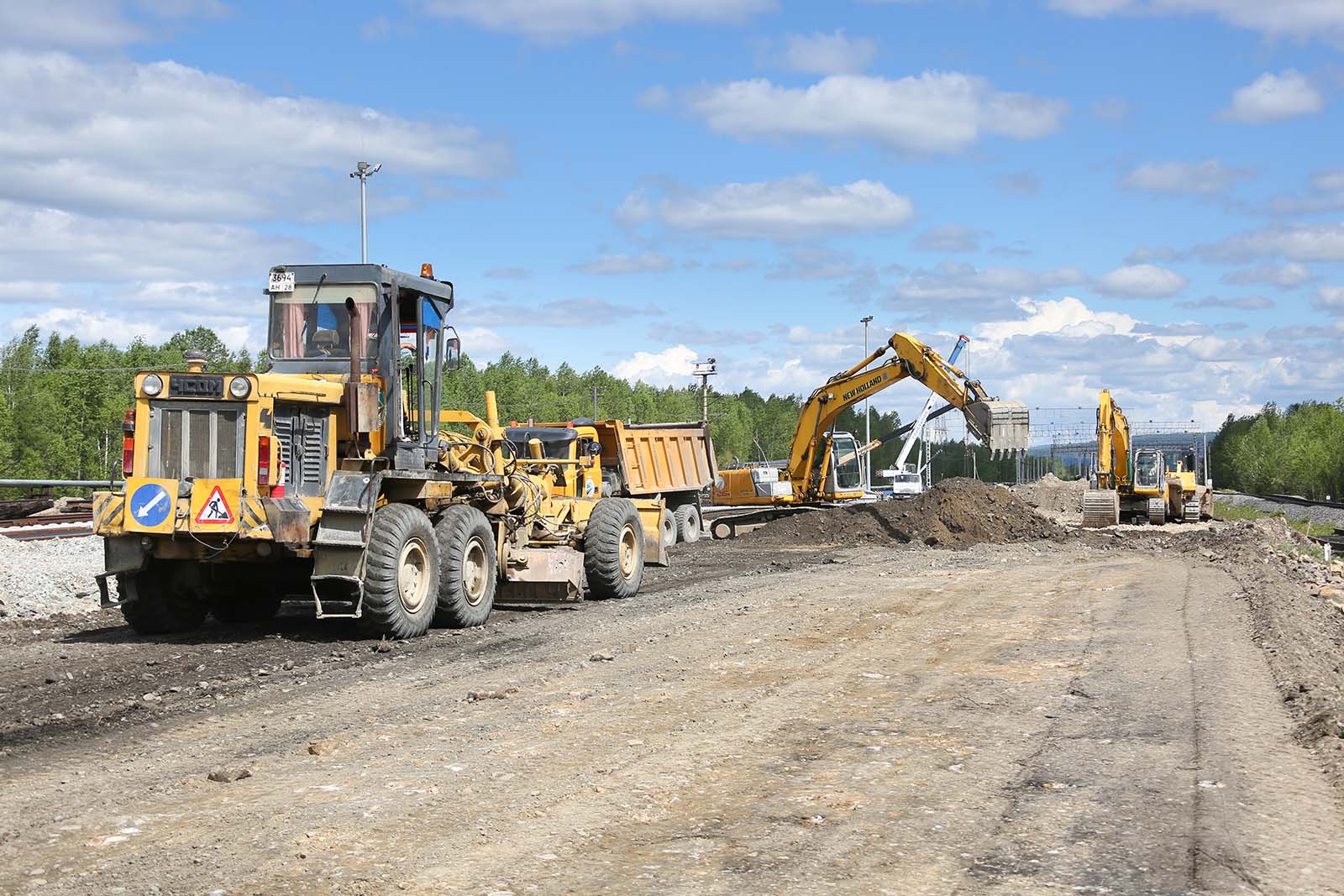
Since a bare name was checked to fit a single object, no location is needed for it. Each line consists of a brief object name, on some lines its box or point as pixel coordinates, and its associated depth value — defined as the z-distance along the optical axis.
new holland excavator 28.50
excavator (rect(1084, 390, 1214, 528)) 37.75
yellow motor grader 11.87
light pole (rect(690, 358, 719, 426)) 60.97
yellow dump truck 23.67
